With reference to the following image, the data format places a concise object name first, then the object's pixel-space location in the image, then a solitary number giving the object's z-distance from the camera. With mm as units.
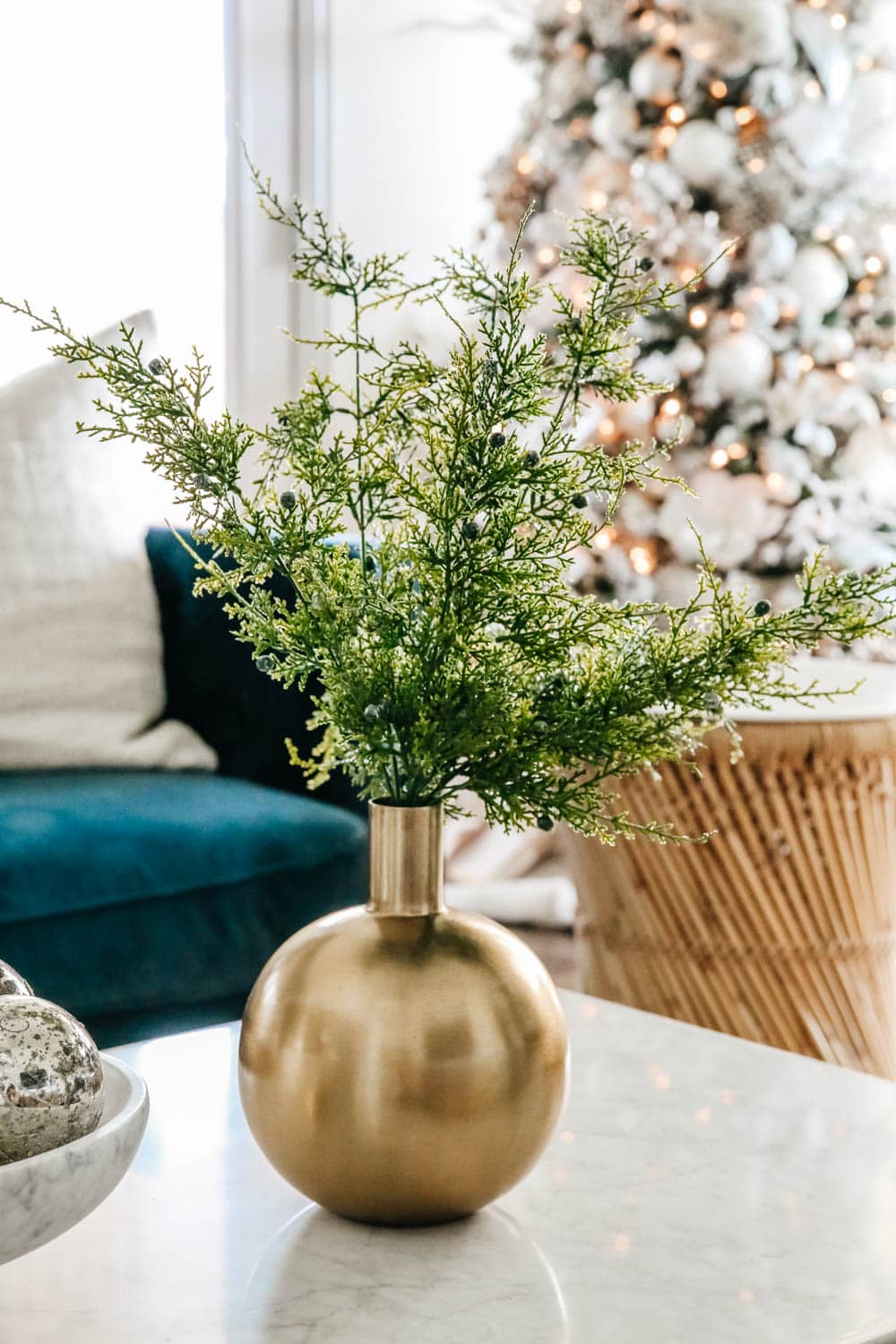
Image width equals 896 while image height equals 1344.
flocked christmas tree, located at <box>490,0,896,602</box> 2512
